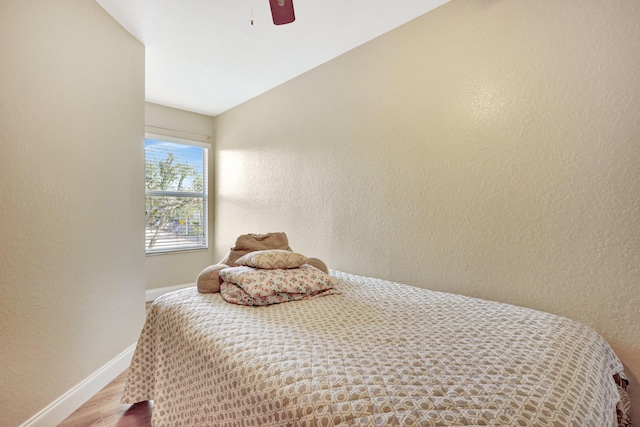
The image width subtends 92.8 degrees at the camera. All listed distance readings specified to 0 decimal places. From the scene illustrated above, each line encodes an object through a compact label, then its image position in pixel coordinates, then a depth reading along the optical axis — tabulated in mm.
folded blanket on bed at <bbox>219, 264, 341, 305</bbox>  1568
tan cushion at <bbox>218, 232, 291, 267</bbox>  2053
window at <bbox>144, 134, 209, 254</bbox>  3674
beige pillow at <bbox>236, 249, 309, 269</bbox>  1764
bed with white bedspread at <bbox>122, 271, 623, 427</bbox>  760
